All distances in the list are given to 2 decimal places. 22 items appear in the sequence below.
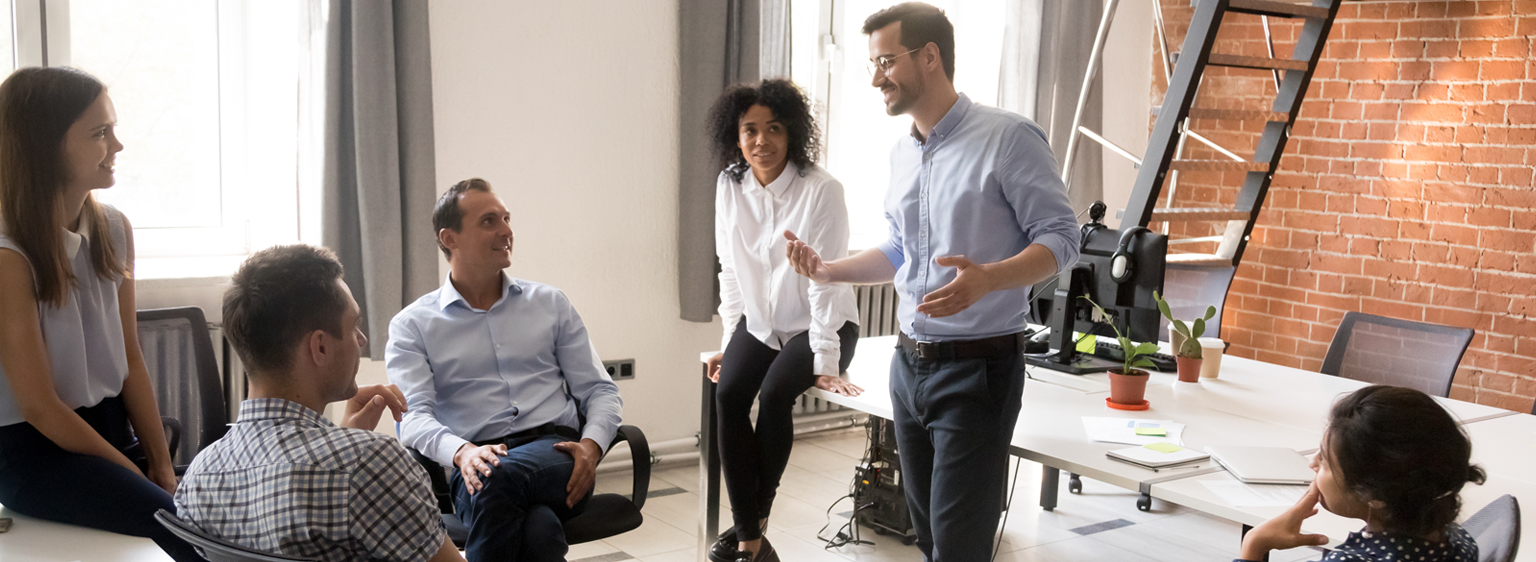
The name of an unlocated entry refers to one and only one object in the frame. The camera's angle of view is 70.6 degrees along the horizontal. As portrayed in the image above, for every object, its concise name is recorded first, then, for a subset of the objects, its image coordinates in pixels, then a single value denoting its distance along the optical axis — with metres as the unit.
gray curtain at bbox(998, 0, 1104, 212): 4.90
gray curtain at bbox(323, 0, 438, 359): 3.27
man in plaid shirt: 1.38
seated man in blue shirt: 2.24
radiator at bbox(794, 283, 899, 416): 4.65
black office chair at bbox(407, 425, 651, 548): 2.23
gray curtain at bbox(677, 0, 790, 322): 3.95
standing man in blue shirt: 2.03
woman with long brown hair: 1.79
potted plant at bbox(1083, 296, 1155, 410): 2.46
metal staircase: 3.72
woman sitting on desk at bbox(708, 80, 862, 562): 2.91
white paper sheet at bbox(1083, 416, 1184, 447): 2.19
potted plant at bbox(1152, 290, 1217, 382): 2.76
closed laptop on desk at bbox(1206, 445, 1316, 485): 1.93
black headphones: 2.70
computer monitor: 2.69
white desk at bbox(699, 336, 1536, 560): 1.99
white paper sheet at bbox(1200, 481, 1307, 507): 1.84
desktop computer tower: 3.39
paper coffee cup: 2.83
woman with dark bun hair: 1.41
